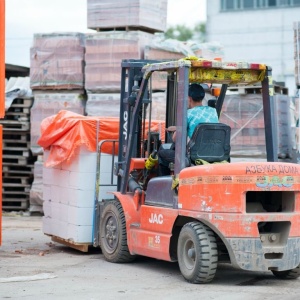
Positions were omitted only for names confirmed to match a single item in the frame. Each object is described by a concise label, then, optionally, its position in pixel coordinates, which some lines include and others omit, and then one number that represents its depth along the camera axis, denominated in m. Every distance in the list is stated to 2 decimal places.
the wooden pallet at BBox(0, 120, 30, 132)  15.25
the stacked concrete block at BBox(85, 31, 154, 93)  13.47
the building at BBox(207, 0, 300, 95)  42.44
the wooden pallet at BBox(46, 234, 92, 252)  9.90
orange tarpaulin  9.75
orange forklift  7.75
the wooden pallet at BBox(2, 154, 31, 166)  15.48
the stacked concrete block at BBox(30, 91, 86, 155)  14.11
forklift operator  8.32
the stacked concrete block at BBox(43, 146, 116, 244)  9.81
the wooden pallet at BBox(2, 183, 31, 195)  15.54
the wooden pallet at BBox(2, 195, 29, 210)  15.59
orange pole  9.84
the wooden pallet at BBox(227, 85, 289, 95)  13.30
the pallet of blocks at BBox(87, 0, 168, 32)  13.45
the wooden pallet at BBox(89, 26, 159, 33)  13.68
